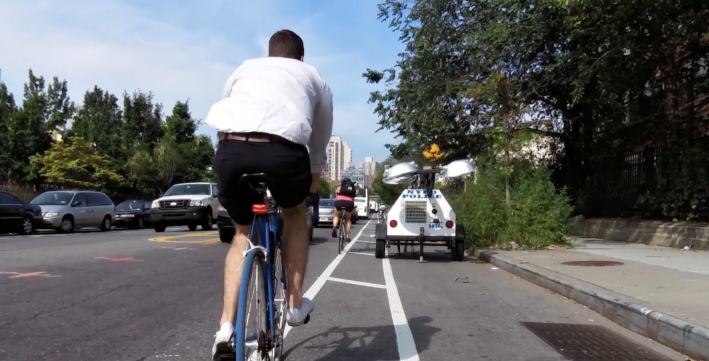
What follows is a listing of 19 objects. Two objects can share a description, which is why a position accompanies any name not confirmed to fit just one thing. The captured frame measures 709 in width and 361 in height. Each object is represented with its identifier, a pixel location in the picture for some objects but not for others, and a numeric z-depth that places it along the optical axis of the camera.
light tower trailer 12.41
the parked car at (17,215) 19.70
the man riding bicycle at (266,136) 3.12
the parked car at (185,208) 20.72
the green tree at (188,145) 54.31
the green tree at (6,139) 44.66
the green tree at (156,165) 49.09
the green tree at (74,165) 43.59
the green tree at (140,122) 55.44
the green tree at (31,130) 44.72
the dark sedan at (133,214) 28.59
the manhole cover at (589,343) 4.92
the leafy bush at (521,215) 13.45
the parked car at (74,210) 22.59
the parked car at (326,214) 27.72
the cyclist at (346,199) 15.73
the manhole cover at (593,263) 9.89
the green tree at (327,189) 133.94
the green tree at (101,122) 53.59
